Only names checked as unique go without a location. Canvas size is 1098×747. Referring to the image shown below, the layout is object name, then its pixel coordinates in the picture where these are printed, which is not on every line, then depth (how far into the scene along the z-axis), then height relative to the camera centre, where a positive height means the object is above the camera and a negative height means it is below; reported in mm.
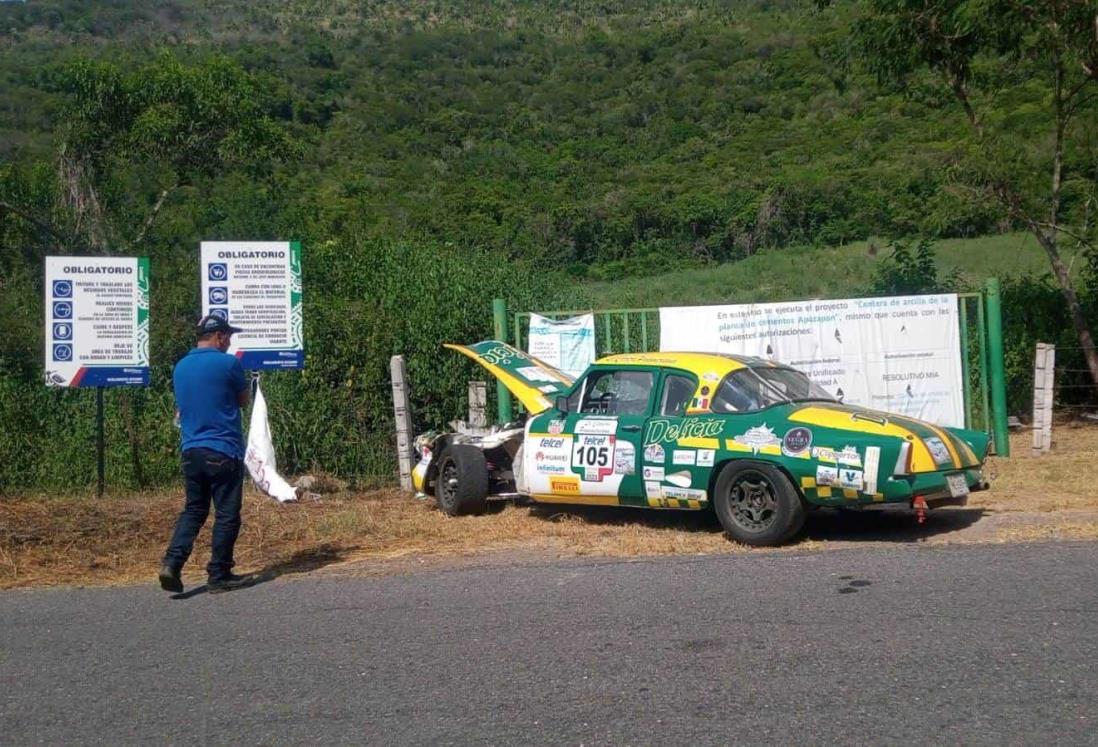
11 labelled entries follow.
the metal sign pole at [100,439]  12445 -138
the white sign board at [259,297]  12406 +1295
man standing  8133 -166
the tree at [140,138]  20094 +4875
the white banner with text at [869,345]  12633 +662
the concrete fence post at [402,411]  12641 +77
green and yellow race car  8703 -313
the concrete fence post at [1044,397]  13039 +56
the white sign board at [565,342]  13414 +805
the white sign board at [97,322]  12188 +1059
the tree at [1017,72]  15055 +4527
